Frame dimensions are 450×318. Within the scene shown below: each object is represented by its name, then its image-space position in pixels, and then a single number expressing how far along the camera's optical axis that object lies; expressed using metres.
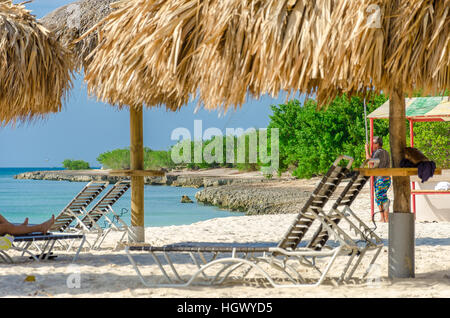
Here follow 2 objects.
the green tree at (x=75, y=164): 69.12
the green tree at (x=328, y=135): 32.97
